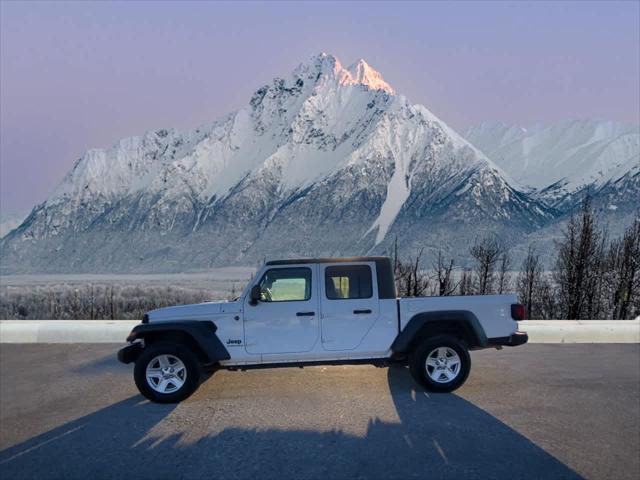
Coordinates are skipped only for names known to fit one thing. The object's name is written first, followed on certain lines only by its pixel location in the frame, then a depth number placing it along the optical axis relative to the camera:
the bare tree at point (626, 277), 50.72
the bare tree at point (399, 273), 36.27
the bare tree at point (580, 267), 50.44
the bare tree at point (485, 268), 74.25
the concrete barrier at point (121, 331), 10.70
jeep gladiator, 7.00
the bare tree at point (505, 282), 91.58
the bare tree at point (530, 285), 68.88
